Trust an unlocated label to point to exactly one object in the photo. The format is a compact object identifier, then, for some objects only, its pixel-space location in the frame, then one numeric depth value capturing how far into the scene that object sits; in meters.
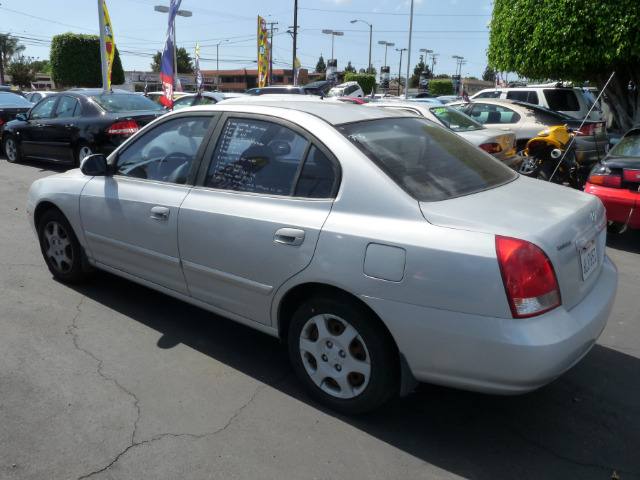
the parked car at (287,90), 14.50
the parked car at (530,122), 9.58
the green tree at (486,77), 118.76
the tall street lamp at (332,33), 43.81
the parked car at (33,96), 21.96
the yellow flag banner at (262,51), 28.33
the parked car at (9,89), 16.61
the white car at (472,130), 8.25
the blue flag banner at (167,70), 10.21
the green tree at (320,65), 139.30
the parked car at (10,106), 13.26
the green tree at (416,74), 98.81
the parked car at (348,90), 22.33
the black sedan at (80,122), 9.58
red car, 5.87
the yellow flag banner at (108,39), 17.62
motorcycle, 8.48
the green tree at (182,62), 88.44
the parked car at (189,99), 15.45
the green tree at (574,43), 9.78
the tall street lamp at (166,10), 26.30
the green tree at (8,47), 68.94
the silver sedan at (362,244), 2.41
